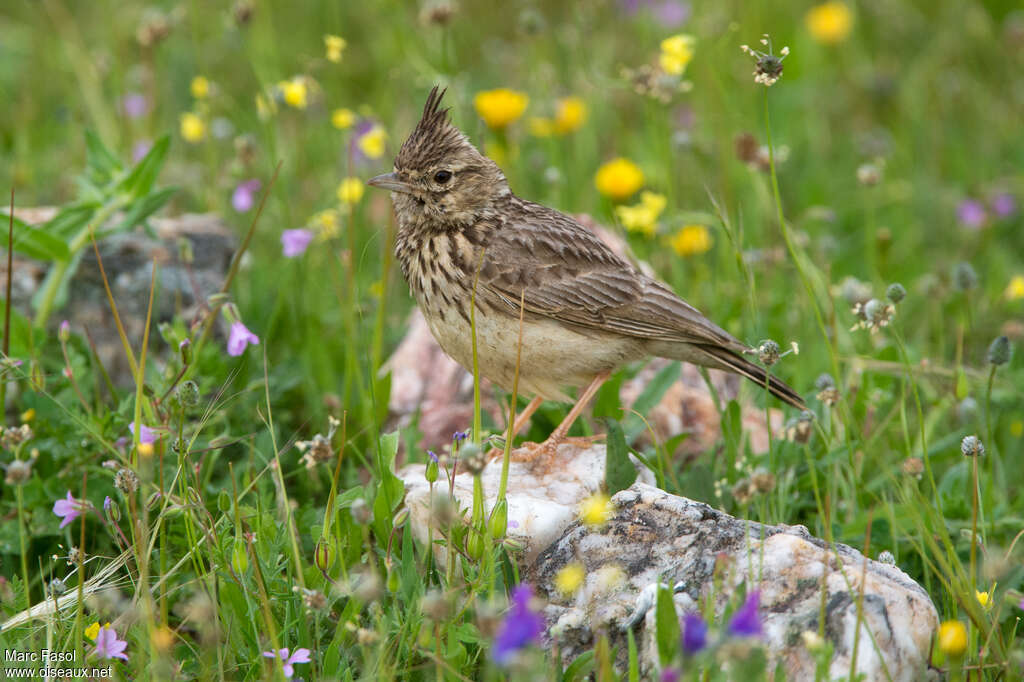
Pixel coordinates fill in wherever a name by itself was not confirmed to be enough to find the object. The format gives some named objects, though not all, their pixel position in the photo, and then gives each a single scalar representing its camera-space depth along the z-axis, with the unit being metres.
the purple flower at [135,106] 15.11
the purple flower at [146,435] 6.82
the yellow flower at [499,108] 12.72
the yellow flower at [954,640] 5.27
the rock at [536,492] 6.64
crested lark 8.37
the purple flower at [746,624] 4.30
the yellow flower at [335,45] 10.27
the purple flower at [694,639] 4.13
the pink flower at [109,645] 5.67
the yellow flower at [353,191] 10.95
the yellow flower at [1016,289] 10.55
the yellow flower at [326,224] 10.80
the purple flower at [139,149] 13.34
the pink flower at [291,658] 5.62
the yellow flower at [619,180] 12.24
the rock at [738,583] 5.51
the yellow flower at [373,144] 11.62
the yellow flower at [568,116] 13.80
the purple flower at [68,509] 6.56
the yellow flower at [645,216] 11.48
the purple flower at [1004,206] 13.99
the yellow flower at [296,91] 10.50
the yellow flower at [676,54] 10.40
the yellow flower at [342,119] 11.10
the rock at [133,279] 9.98
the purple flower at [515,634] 4.19
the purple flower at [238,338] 7.23
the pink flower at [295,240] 9.59
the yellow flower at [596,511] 6.11
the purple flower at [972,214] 13.86
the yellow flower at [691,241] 12.00
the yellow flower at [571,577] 5.52
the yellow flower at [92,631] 6.11
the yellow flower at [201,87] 12.08
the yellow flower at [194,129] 12.61
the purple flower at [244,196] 11.25
